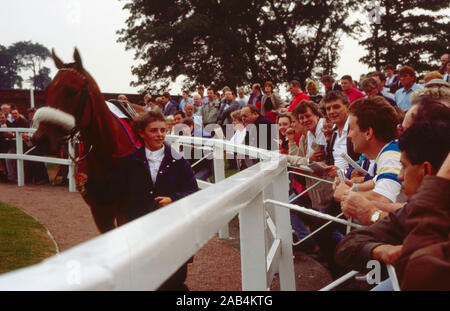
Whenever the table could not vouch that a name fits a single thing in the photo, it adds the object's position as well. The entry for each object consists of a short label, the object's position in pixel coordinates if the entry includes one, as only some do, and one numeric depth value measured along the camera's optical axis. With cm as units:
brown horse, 411
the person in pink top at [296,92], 962
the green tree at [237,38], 2756
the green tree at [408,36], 3023
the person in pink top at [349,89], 857
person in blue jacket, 371
